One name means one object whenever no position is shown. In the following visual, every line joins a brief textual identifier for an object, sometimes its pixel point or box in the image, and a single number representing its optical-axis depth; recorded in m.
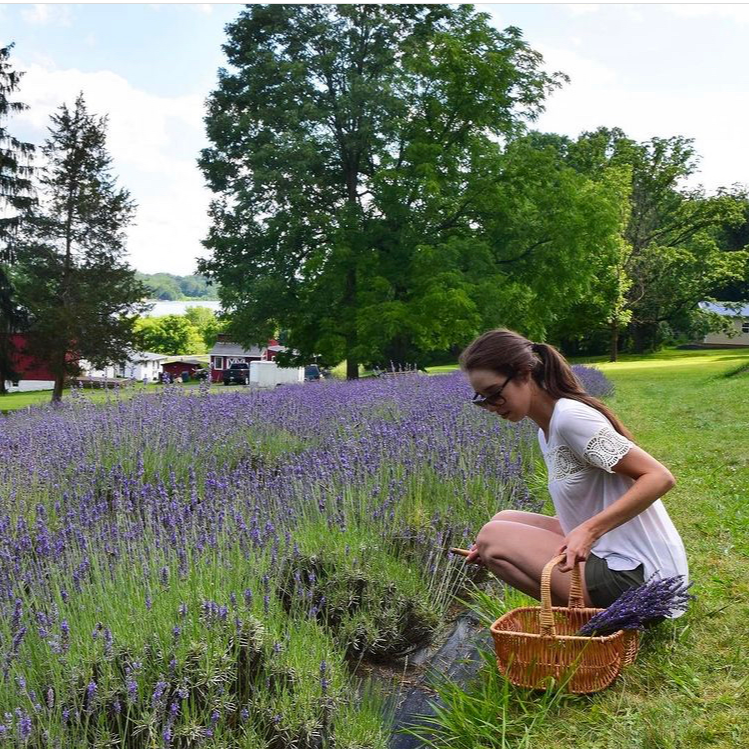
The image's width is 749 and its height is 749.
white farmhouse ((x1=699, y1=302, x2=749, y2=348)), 56.69
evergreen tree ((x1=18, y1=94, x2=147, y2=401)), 24.91
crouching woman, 3.06
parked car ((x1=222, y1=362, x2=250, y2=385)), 50.00
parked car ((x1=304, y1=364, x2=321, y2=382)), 51.25
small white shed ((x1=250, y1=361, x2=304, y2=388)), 46.62
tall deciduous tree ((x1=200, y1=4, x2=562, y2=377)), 20.34
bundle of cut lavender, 2.95
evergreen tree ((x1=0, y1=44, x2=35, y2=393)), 24.59
